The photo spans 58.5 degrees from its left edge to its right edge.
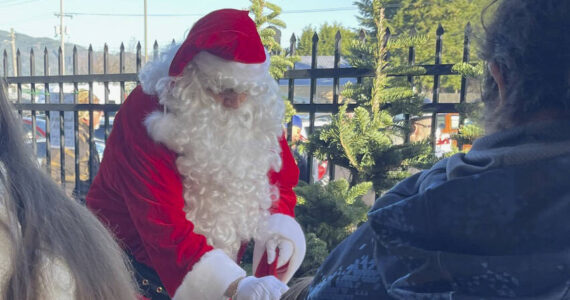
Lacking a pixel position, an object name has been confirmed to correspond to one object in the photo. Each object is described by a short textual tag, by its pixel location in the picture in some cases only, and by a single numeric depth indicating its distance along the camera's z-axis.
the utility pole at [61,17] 34.47
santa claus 1.85
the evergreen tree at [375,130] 3.07
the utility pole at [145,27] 22.70
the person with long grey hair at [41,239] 0.77
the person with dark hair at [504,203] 0.81
